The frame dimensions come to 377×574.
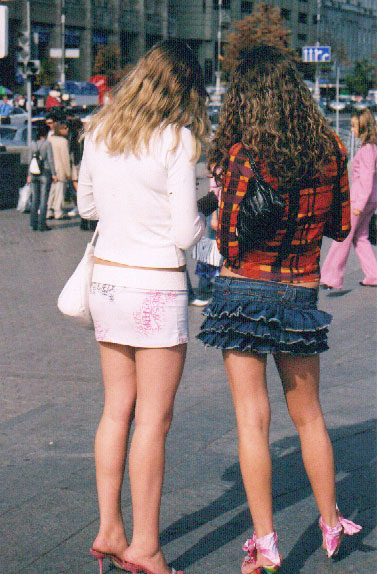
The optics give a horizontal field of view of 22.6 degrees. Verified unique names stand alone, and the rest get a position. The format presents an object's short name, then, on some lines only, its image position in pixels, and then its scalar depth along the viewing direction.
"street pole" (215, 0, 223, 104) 74.81
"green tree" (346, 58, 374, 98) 87.94
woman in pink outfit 9.62
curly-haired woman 3.19
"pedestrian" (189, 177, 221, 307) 9.16
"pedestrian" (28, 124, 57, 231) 15.38
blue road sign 33.41
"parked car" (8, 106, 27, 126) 39.38
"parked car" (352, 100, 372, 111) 73.19
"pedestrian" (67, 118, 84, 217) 16.92
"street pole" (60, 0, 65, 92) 60.00
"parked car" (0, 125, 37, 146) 25.48
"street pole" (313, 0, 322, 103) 48.80
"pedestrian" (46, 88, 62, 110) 30.68
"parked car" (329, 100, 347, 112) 70.31
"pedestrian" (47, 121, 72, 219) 16.52
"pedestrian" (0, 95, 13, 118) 37.78
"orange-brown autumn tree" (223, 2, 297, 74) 60.76
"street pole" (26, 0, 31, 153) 21.00
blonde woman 3.17
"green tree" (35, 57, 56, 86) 51.41
